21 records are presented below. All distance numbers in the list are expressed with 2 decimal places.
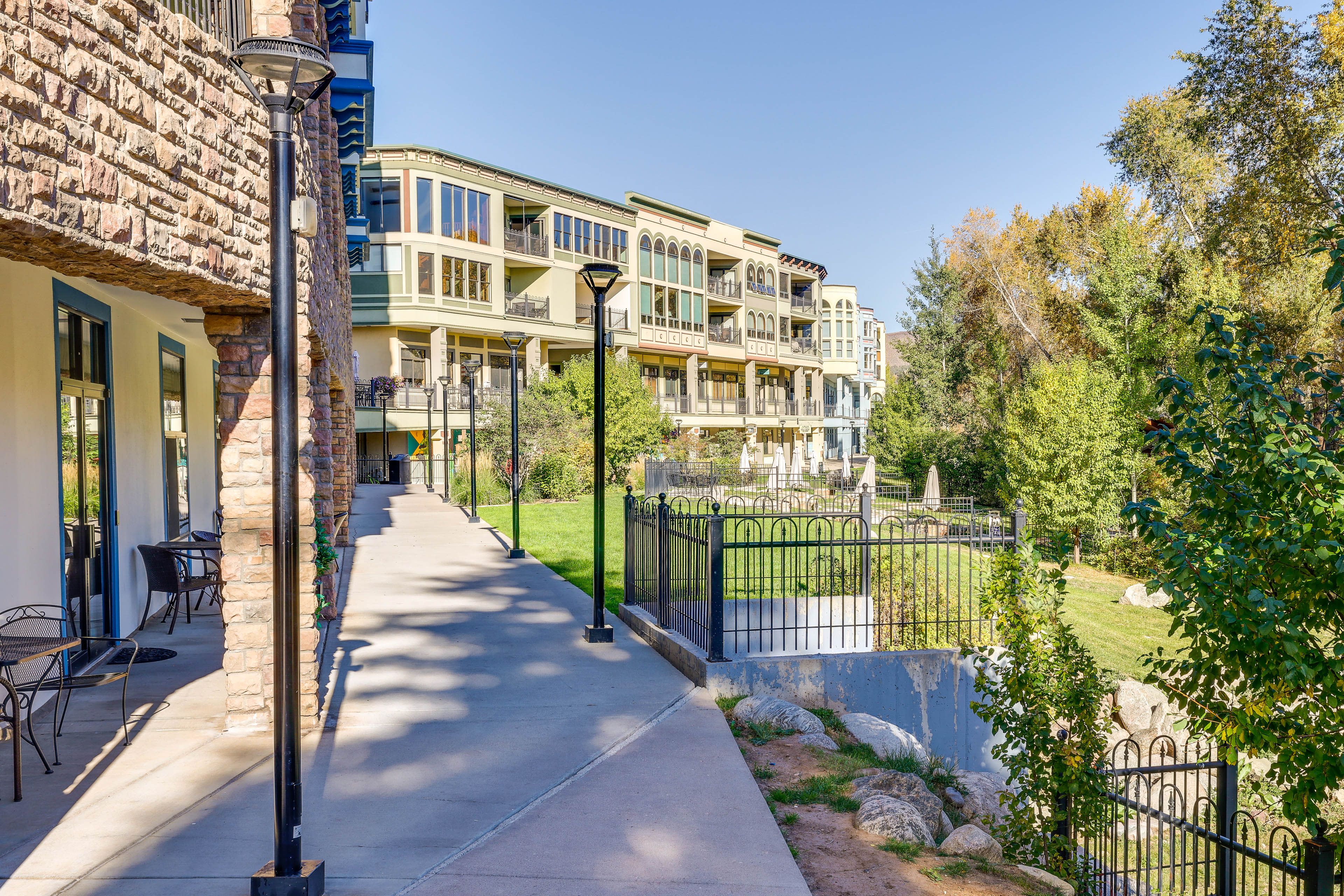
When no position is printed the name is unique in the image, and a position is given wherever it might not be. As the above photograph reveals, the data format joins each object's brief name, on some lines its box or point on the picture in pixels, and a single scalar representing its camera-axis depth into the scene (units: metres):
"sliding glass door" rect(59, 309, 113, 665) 7.75
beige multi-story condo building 36.50
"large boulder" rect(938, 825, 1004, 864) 4.80
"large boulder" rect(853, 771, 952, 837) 5.21
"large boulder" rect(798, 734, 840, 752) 6.48
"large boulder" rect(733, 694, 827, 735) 6.82
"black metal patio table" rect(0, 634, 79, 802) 4.79
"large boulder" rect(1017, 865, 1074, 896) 4.43
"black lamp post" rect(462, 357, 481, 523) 21.58
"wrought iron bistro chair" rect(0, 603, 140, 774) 5.42
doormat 8.01
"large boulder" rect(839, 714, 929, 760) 6.97
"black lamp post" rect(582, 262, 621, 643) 9.20
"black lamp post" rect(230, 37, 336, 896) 3.82
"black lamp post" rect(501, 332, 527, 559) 18.89
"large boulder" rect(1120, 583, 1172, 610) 17.73
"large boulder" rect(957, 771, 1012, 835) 5.96
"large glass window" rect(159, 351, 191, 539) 11.56
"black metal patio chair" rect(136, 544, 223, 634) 9.17
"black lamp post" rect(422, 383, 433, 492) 34.50
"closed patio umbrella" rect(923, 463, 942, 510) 22.79
